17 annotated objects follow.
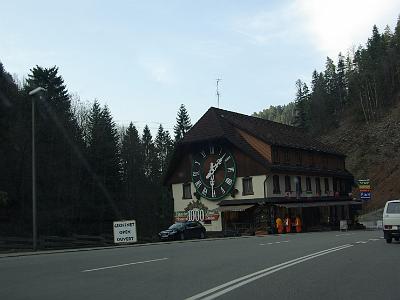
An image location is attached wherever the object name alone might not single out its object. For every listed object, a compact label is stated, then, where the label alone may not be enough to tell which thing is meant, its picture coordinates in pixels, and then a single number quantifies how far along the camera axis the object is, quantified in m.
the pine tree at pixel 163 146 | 88.76
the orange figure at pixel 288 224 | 46.38
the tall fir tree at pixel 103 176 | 54.84
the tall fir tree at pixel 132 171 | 63.17
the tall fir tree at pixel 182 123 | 98.50
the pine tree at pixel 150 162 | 76.62
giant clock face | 49.78
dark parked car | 37.00
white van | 22.86
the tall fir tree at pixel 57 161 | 48.31
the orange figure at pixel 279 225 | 44.62
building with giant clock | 48.00
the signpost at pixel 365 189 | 57.25
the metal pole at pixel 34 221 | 25.95
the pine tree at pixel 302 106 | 124.81
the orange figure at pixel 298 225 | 47.74
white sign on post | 32.51
